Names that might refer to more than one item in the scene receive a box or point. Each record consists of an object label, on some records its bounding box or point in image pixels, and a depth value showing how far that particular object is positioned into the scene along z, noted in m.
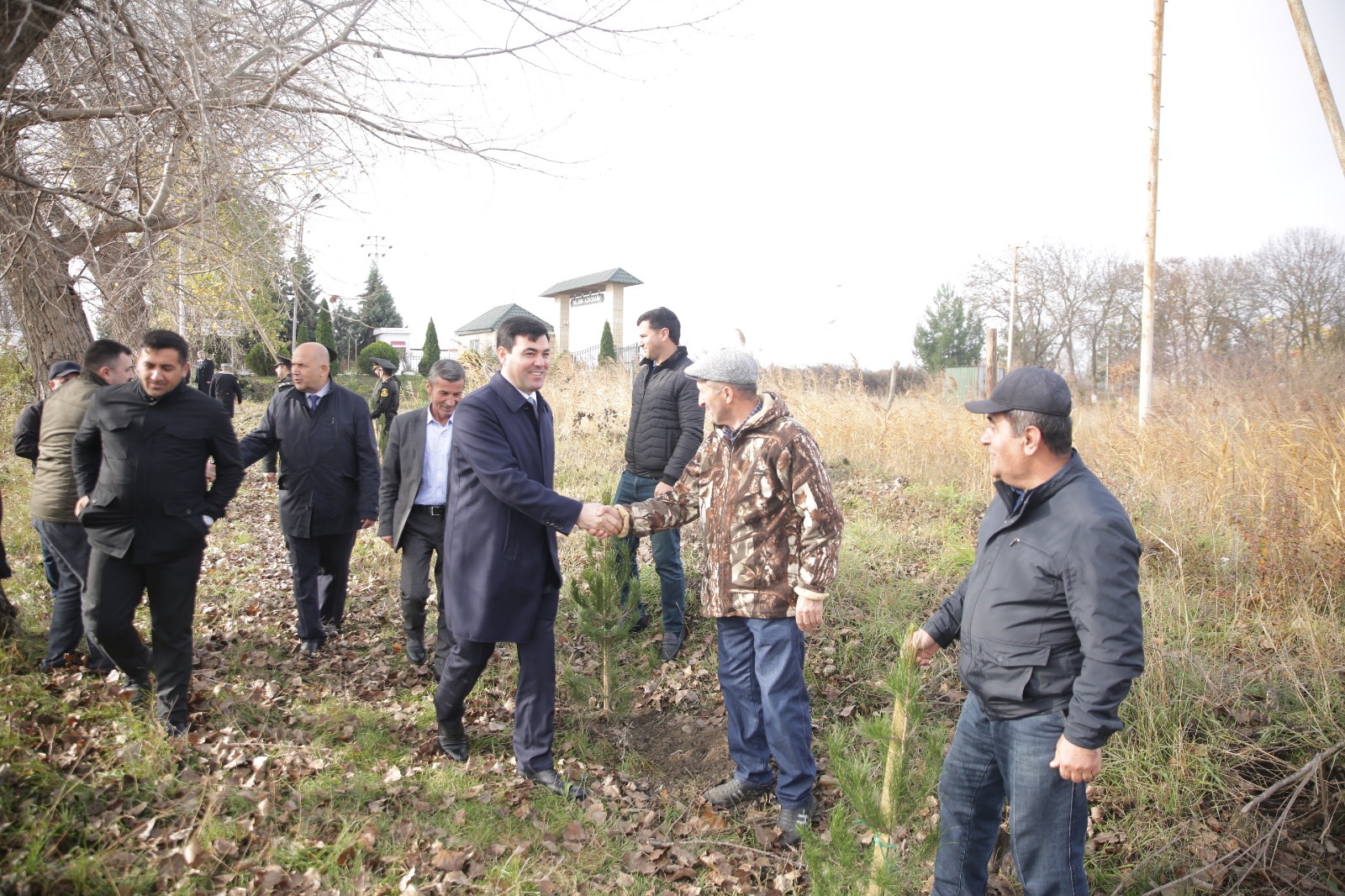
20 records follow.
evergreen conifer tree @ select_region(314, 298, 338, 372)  29.86
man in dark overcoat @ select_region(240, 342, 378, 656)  5.59
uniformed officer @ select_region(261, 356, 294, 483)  7.28
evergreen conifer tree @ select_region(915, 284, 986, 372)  47.88
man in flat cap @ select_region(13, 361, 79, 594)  5.41
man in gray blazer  5.31
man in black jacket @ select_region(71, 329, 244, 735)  3.90
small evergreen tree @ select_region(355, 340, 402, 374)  27.62
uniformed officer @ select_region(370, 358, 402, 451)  12.04
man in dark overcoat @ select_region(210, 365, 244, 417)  12.41
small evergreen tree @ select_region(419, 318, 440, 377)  38.38
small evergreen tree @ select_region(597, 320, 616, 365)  37.44
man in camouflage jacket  3.37
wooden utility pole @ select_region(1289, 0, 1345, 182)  5.10
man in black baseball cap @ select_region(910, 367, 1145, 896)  2.15
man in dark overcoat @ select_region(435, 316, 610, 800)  3.74
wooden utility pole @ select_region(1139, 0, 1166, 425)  11.87
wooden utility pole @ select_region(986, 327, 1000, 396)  13.98
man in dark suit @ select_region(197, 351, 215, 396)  12.23
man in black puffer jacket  5.31
